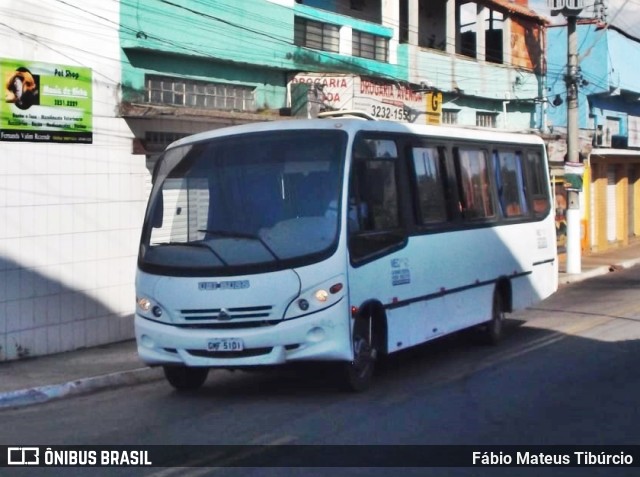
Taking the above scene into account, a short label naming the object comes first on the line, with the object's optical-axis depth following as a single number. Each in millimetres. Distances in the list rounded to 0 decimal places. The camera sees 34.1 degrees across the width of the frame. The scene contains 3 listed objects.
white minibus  9578
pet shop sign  12797
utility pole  24922
